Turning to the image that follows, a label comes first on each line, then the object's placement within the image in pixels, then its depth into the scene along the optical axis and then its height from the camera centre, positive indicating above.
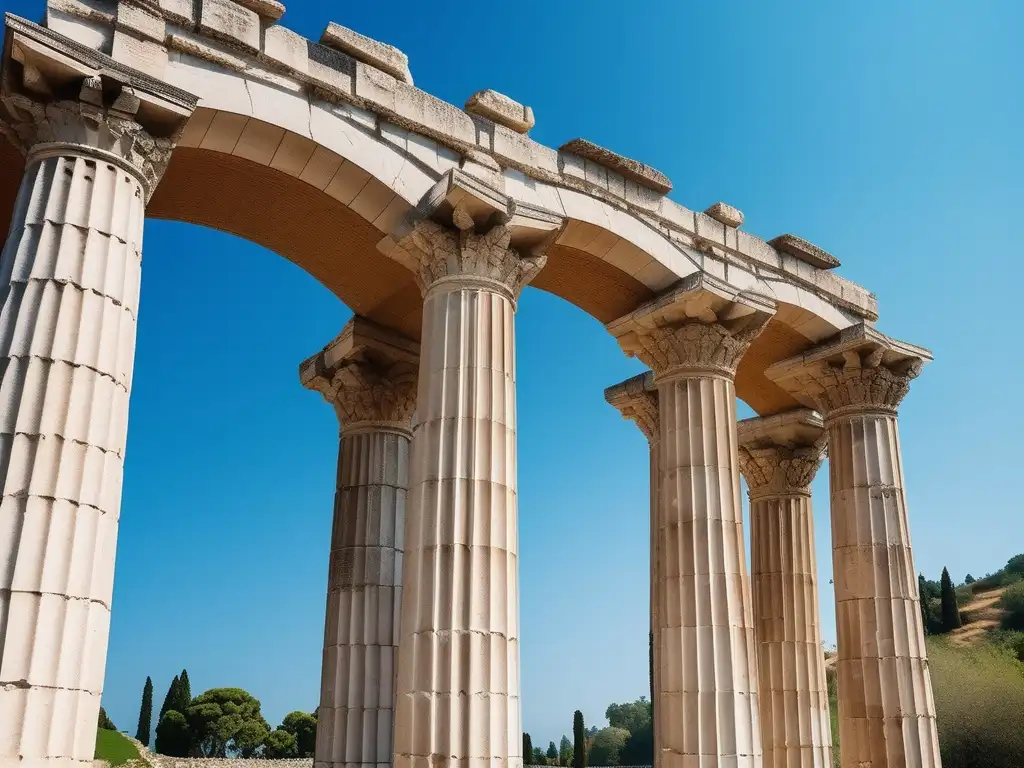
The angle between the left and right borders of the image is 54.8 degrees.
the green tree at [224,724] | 92.06 -0.13
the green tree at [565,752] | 102.56 -2.86
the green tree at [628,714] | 128.14 +1.60
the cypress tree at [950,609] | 93.94 +10.80
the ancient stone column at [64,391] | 13.22 +4.65
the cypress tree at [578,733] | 70.84 -0.49
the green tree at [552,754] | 108.20 -3.39
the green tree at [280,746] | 97.69 -2.16
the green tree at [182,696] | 89.69 +2.26
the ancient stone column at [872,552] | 25.80 +4.63
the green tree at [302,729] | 99.38 -0.56
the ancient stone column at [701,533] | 21.81 +4.36
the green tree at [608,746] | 104.56 -2.07
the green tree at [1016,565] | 117.19 +18.83
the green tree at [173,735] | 89.94 -1.12
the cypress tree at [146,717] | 78.38 +0.38
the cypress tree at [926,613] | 94.87 +10.68
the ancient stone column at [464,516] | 17.09 +3.72
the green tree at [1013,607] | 94.38 +11.38
